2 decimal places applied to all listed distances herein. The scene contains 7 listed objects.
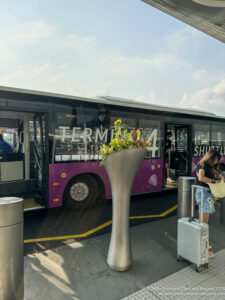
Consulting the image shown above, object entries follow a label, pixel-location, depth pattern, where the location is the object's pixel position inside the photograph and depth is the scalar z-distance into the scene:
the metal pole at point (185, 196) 5.32
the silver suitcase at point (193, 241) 3.29
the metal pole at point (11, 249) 2.27
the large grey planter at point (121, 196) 3.13
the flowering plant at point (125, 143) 3.21
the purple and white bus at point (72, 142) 5.58
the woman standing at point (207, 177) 3.88
